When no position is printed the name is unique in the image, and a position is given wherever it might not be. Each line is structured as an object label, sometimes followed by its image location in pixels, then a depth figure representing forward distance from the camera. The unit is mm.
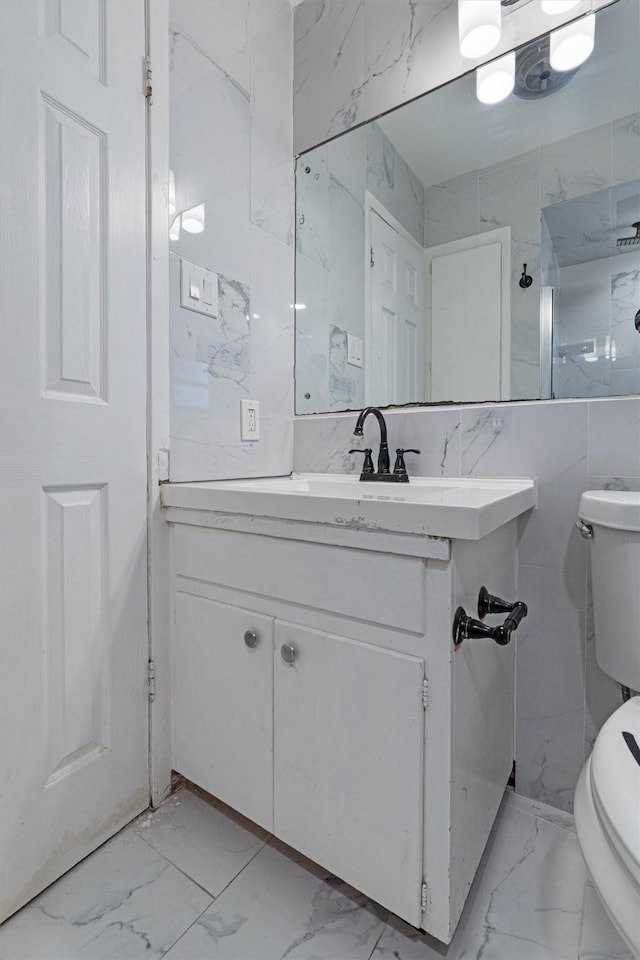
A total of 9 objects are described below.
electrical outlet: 1430
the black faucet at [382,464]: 1321
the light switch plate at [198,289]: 1228
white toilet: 576
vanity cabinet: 771
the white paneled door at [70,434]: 901
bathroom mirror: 1114
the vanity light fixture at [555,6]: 1120
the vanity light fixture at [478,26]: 1168
